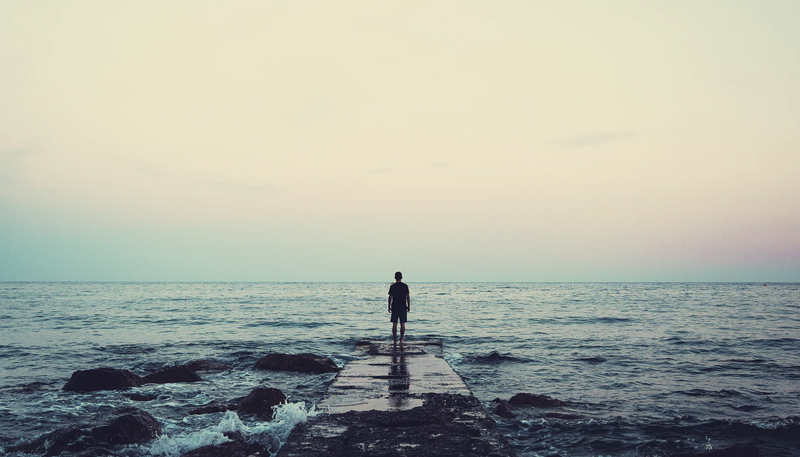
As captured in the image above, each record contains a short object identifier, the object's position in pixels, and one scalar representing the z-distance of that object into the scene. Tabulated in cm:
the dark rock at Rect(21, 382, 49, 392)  1084
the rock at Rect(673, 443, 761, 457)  641
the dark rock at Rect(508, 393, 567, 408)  959
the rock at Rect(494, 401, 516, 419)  879
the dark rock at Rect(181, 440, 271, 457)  604
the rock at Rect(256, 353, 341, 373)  1279
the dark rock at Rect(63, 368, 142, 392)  1066
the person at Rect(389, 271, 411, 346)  1425
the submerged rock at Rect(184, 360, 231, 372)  1327
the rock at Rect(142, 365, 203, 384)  1148
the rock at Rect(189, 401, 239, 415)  894
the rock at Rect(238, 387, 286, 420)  862
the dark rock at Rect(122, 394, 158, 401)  1004
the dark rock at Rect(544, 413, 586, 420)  886
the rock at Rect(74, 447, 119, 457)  629
